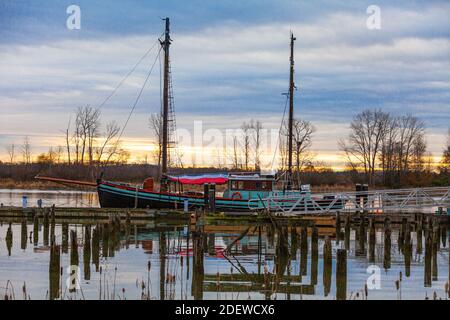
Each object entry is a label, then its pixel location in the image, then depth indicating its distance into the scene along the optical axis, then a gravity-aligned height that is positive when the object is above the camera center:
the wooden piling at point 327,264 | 25.36 -2.81
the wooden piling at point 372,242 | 32.44 -2.72
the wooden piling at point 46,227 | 38.22 -2.75
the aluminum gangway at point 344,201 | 39.22 -1.43
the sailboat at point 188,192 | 50.70 -1.08
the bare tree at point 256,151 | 115.10 +3.27
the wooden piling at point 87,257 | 26.65 -2.92
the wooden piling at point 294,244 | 33.66 -2.97
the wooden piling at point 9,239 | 34.60 -2.94
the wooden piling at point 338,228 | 40.14 -2.67
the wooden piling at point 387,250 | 30.12 -2.83
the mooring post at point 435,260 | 28.30 -3.04
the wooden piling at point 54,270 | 23.33 -2.88
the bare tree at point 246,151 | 118.04 +3.28
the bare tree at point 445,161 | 114.79 +2.07
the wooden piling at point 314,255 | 27.14 -2.86
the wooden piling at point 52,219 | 38.69 -2.38
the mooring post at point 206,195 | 48.55 -1.32
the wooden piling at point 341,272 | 23.64 -2.86
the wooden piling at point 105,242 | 32.81 -2.90
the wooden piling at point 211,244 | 35.17 -3.38
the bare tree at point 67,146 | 115.17 +3.58
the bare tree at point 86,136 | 112.12 +5.00
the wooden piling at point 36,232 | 37.51 -2.86
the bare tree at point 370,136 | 112.75 +5.38
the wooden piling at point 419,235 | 35.52 -2.74
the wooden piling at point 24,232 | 36.41 -2.78
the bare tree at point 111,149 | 112.21 +3.08
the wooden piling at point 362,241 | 35.85 -3.05
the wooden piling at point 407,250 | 29.77 -2.84
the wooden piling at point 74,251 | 26.75 -2.62
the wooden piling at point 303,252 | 29.02 -2.89
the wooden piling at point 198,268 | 23.98 -2.85
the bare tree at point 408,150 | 111.12 +3.64
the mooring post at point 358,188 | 49.03 -0.81
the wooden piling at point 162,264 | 23.75 -3.39
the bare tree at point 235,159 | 120.54 +2.04
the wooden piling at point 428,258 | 27.41 -2.83
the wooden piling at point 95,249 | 29.08 -2.81
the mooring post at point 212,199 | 45.74 -1.47
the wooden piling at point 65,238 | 33.88 -2.80
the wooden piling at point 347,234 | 37.12 -2.80
